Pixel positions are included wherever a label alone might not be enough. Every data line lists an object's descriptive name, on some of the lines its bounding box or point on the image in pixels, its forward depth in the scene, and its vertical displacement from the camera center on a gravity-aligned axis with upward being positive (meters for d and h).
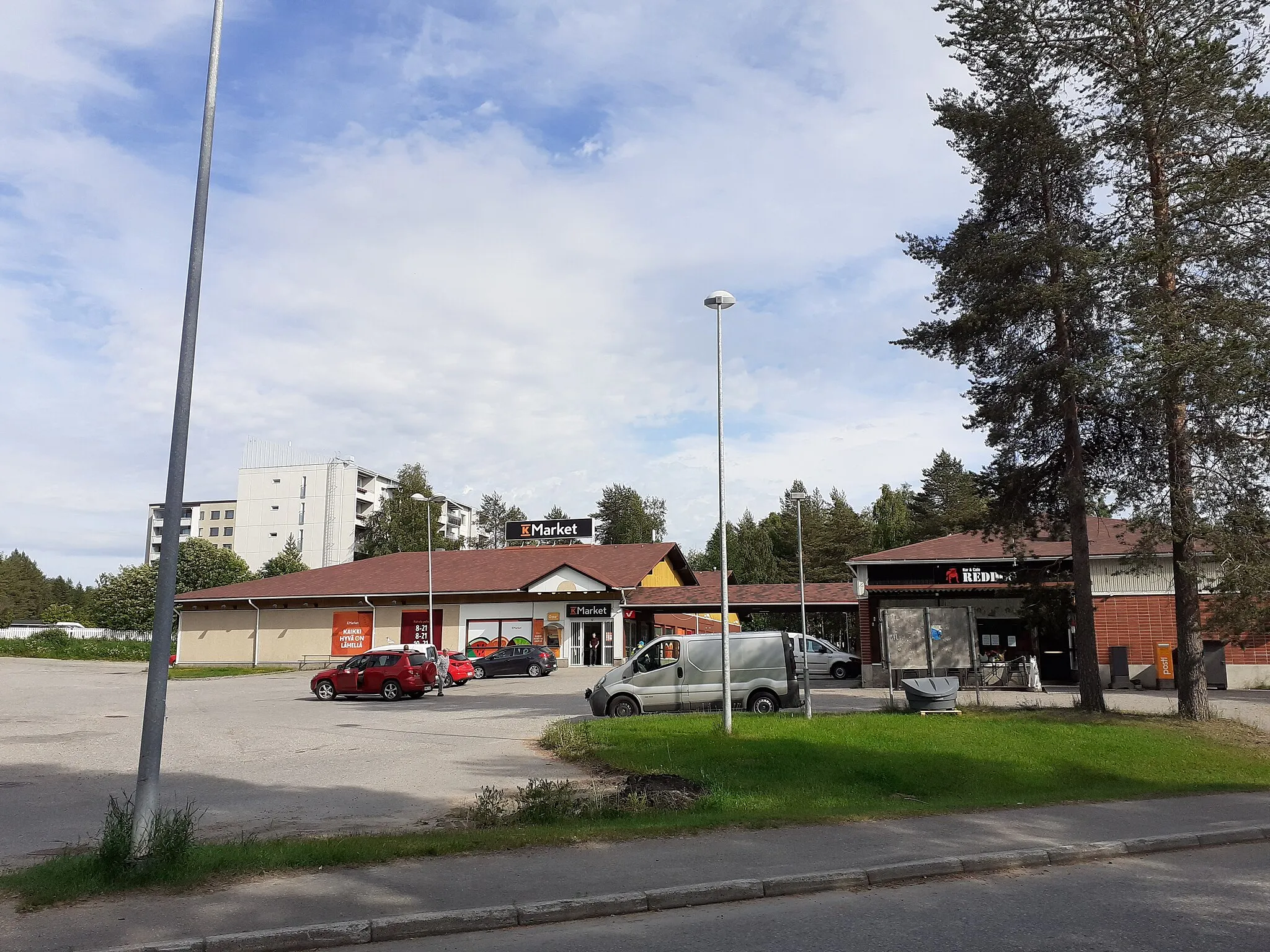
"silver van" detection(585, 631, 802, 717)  20.59 -1.05
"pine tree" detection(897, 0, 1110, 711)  18.47 +7.02
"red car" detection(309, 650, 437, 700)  28.84 -1.29
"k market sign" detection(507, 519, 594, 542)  64.75 +7.22
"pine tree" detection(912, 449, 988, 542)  79.12 +12.06
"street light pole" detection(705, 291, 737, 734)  15.98 +1.33
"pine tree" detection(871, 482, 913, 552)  84.56 +10.45
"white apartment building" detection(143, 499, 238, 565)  125.25 +15.69
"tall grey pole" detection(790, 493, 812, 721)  17.45 -1.07
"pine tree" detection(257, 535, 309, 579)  84.69 +6.60
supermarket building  46.56 +1.53
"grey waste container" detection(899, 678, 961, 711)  18.62 -1.27
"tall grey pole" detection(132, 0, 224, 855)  7.53 +0.87
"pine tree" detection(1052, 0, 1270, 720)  15.76 +6.79
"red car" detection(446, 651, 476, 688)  34.12 -1.29
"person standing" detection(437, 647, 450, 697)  31.70 -1.17
